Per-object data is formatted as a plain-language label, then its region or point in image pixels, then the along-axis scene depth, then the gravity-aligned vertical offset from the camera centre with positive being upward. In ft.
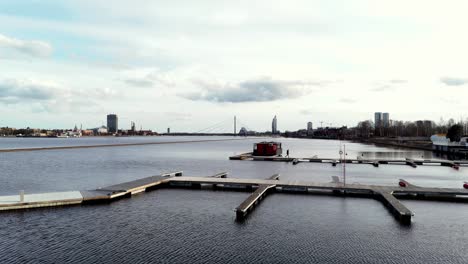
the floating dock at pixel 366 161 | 244.96 -17.54
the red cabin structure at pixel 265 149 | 310.45 -10.63
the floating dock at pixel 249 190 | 97.30 -17.64
